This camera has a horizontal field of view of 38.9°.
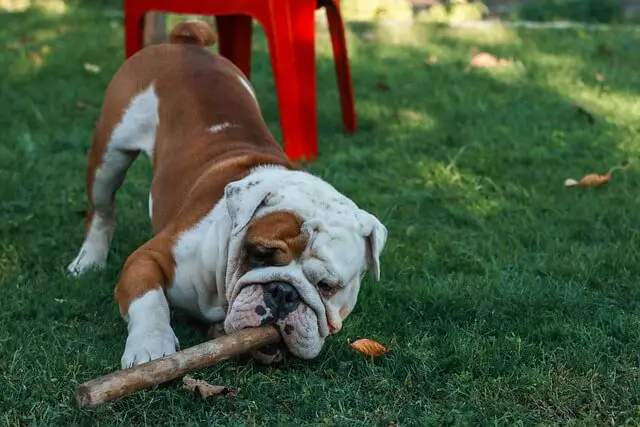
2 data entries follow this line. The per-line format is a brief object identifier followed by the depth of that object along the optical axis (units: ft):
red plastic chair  18.93
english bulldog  9.89
